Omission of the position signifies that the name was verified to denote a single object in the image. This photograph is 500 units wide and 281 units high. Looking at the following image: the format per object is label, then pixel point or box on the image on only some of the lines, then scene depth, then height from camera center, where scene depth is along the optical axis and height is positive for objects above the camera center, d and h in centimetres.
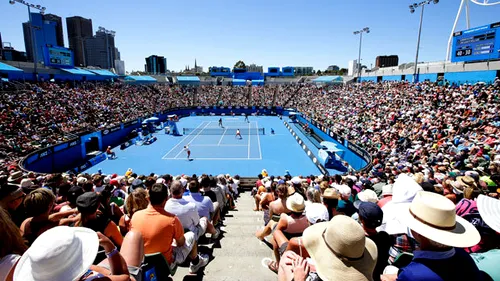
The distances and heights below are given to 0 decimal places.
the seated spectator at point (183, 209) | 487 -206
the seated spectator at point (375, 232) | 335 -170
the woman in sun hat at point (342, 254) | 222 -135
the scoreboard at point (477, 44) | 2538 +491
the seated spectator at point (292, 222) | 404 -187
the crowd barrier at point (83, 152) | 1847 -473
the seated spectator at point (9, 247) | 242 -145
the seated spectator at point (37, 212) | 345 -155
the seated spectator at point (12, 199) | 443 -182
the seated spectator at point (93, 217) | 345 -162
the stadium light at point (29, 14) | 3022 +830
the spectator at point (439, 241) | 234 -128
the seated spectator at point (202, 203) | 581 -236
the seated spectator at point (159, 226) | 382 -188
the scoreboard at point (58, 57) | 4038 +481
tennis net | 3800 -558
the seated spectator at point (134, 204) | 490 -200
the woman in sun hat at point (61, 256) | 194 -123
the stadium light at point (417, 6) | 2714 +870
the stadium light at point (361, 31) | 4284 +956
